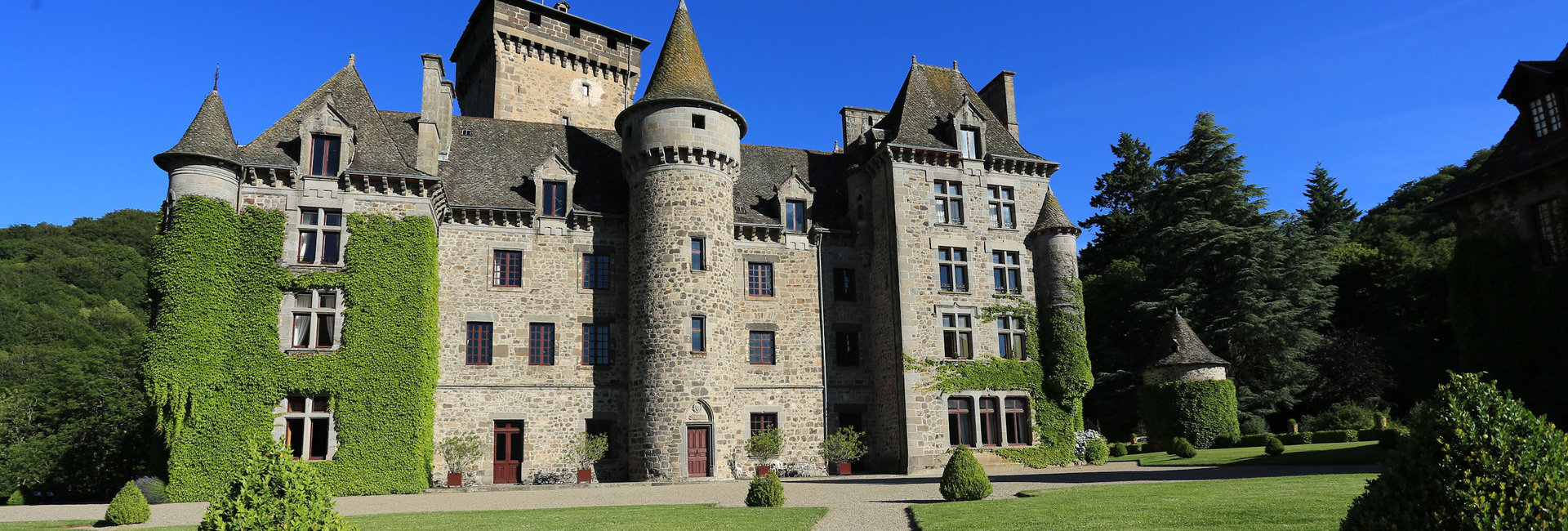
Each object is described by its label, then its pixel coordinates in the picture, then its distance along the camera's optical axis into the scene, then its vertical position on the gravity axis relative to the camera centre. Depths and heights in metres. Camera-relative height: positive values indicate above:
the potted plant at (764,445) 28.23 -1.03
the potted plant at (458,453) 25.67 -0.97
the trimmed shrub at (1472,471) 6.25 -0.54
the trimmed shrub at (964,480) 17.36 -1.39
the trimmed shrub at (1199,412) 35.00 -0.45
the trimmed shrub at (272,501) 7.27 -0.61
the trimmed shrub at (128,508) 17.19 -1.49
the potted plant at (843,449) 28.80 -1.25
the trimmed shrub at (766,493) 17.38 -1.54
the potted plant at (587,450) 26.92 -1.01
